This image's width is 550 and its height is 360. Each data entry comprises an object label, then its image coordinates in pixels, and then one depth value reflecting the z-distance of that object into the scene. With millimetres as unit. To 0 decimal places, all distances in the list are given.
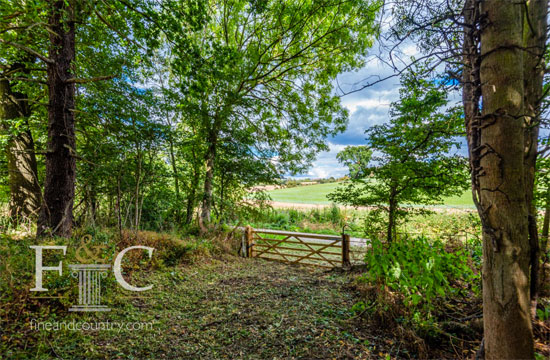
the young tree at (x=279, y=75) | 7016
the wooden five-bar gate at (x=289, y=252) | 5941
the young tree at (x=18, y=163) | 5211
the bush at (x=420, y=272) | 2523
